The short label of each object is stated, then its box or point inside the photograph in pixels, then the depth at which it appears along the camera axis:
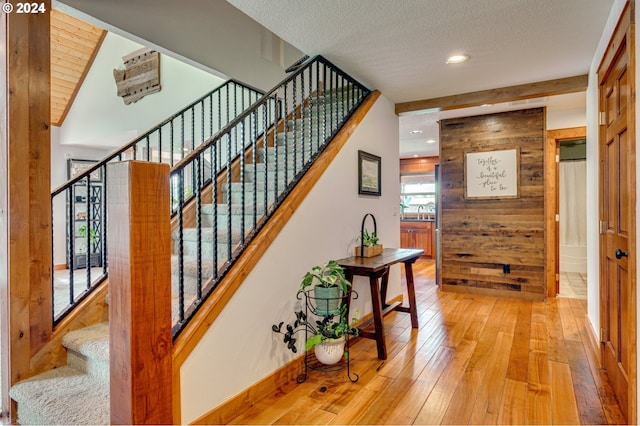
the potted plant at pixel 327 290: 2.46
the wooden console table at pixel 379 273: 2.79
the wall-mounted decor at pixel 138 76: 5.07
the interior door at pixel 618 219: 1.79
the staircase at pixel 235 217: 2.28
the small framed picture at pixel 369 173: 3.43
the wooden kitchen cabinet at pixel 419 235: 7.99
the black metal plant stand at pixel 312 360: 2.51
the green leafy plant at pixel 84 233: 6.15
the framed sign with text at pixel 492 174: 4.56
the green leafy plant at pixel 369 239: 3.34
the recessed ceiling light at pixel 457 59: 2.90
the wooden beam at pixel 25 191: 1.97
